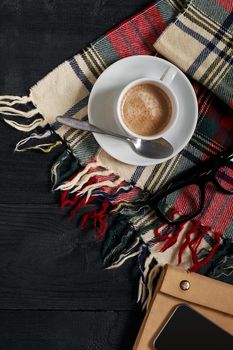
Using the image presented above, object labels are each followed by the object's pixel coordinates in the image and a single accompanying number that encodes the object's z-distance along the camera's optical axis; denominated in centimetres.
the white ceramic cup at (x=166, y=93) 84
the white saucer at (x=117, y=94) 86
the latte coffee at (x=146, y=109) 85
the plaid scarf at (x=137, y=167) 89
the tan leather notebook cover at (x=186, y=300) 90
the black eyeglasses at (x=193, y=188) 90
